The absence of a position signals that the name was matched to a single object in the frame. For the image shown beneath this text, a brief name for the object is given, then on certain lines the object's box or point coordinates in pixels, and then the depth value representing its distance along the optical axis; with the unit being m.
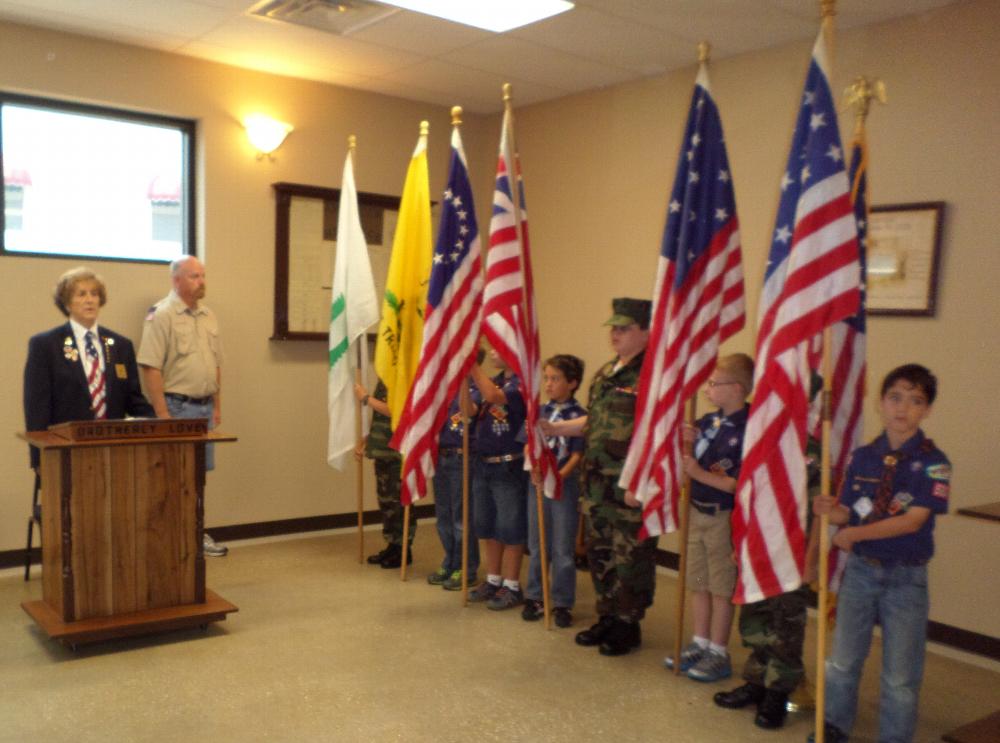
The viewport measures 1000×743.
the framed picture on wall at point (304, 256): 5.51
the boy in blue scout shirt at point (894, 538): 2.57
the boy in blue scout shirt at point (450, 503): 4.45
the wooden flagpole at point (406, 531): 4.55
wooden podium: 3.52
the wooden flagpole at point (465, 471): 4.18
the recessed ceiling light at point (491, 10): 4.12
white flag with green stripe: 4.93
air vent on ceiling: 4.20
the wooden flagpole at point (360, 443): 4.96
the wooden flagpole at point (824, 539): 2.56
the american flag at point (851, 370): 2.93
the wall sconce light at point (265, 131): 5.25
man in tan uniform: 4.82
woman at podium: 4.05
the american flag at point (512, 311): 3.78
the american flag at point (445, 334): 4.12
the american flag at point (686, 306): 3.18
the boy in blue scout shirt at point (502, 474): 4.17
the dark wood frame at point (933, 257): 3.90
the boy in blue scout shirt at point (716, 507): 3.19
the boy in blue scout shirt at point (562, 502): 3.93
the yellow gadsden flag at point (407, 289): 4.55
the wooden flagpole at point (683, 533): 3.28
